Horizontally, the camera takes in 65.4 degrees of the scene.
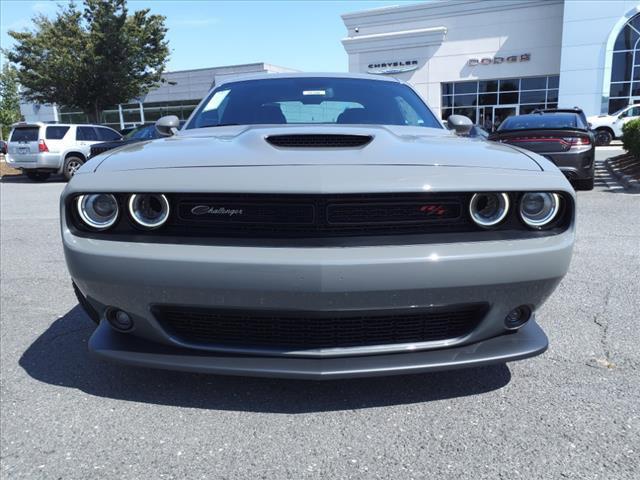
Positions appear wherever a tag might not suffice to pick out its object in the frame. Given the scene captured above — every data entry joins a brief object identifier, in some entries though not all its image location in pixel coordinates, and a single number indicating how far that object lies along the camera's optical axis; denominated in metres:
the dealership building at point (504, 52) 25.30
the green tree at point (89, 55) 23.77
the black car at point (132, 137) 13.14
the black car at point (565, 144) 8.27
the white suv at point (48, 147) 14.12
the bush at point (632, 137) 11.12
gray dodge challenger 1.79
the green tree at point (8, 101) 45.25
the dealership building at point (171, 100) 39.22
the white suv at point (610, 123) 21.14
